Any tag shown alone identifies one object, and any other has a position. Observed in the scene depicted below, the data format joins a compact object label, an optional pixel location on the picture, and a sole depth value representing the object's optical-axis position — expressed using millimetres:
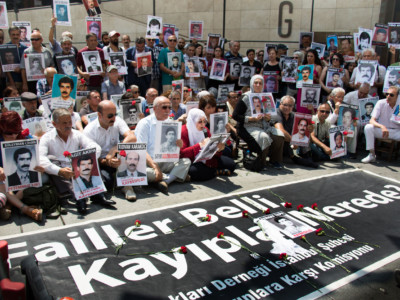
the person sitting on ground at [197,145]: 5621
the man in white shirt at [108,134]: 5066
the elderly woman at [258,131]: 6355
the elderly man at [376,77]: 8133
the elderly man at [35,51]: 7059
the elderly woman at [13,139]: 4188
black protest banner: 3074
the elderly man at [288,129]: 6625
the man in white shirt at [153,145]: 5297
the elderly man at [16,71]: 7285
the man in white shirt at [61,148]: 4453
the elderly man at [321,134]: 6840
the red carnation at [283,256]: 3512
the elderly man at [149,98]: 6820
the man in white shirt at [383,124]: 6965
